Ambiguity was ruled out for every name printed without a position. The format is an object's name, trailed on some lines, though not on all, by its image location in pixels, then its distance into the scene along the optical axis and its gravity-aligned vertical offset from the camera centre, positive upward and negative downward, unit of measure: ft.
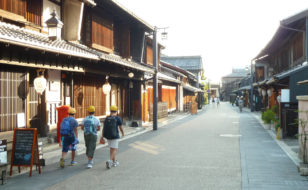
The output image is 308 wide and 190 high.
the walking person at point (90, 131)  26.91 -2.93
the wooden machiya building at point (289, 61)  44.78 +7.79
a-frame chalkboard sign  24.04 -3.97
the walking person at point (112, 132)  26.86 -3.06
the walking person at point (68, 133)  26.71 -3.08
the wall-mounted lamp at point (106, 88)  45.46 +1.36
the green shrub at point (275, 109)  57.57 -2.36
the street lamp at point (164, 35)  60.97 +12.20
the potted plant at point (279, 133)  44.17 -5.31
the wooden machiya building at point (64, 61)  27.99 +4.00
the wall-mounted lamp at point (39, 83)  29.48 +1.40
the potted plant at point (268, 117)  54.67 -3.76
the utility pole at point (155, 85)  56.70 +2.23
